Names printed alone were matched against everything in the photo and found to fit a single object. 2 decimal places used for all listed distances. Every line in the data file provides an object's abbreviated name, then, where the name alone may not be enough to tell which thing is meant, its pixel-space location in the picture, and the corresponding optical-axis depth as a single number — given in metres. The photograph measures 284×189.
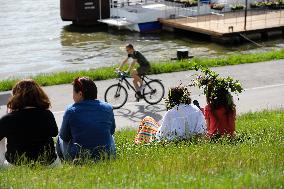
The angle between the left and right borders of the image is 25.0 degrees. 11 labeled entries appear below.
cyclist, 14.80
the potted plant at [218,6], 36.44
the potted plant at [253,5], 37.53
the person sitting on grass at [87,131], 7.04
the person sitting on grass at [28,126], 6.82
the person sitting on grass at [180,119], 8.51
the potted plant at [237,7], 36.62
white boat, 34.56
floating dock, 31.09
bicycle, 15.39
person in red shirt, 8.66
